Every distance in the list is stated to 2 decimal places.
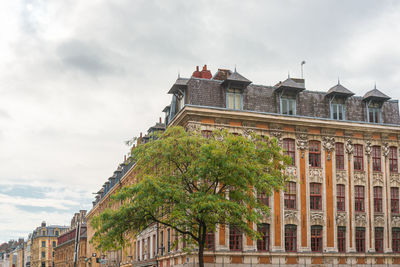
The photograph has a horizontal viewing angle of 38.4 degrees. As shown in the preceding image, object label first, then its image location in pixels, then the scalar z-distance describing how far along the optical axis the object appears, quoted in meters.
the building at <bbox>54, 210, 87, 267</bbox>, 102.82
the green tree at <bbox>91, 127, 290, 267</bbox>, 30.73
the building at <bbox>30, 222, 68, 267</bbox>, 153.62
